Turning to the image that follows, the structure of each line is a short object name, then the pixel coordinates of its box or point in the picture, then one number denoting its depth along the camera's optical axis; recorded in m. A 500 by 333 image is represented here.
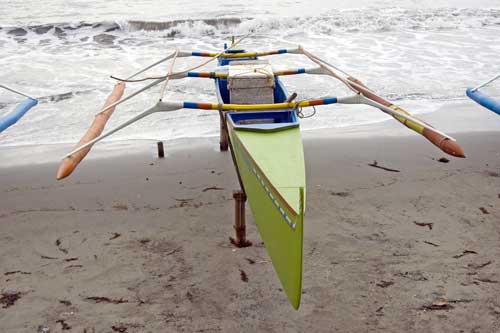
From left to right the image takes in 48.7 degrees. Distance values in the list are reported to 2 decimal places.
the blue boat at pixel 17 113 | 4.34
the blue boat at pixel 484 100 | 4.69
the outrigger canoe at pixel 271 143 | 2.50
